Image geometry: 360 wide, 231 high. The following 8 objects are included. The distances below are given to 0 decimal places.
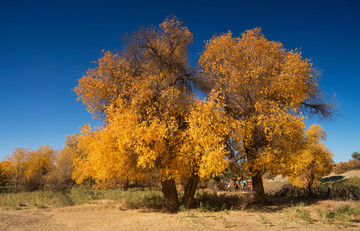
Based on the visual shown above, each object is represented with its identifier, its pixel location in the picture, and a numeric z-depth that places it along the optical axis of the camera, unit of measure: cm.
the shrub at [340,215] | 720
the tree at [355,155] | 5885
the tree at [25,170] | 3322
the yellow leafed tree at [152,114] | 969
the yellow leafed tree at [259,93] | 1125
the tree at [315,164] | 1767
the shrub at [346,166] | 4216
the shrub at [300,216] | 732
